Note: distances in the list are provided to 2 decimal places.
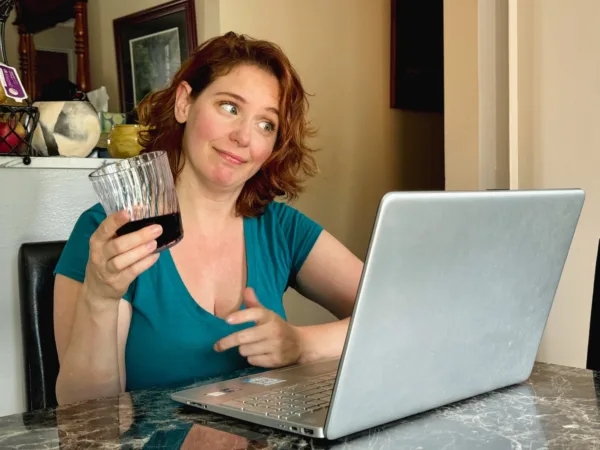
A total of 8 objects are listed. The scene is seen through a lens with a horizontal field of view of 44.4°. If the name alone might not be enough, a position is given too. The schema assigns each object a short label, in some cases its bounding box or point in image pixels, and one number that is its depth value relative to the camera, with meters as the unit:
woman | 1.11
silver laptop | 0.68
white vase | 1.63
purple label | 1.51
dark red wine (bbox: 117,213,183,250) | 0.90
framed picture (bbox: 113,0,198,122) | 2.55
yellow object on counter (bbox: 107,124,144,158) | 1.77
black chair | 1.30
